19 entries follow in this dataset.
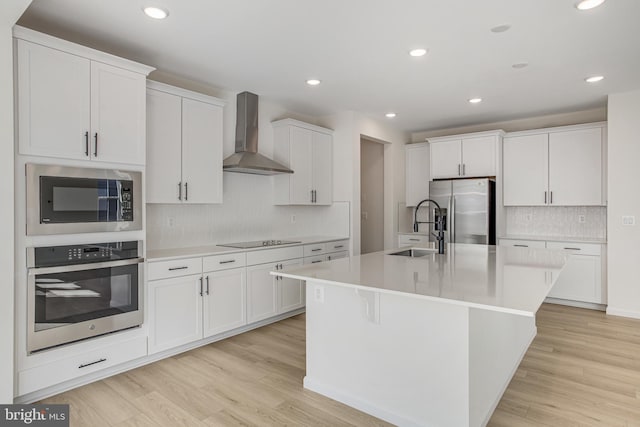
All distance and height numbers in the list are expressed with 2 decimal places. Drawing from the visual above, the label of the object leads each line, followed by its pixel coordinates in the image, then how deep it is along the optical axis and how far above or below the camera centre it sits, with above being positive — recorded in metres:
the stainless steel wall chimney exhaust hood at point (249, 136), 4.03 +0.87
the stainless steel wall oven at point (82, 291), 2.37 -0.53
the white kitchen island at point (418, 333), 1.91 -0.70
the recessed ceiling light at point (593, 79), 3.67 +1.34
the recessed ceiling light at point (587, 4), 2.31 +1.31
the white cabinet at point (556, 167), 4.64 +0.61
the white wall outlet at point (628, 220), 4.15 -0.08
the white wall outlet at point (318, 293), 2.50 -0.54
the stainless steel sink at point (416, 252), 3.34 -0.35
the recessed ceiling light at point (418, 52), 3.02 +1.32
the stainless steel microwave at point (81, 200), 2.37 +0.10
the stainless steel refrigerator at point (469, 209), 5.02 +0.06
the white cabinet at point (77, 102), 2.34 +0.78
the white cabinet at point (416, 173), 6.02 +0.66
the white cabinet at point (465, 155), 5.19 +0.85
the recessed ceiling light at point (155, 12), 2.39 +1.32
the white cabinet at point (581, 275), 4.49 -0.76
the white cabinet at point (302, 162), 4.58 +0.67
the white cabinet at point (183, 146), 3.24 +0.64
